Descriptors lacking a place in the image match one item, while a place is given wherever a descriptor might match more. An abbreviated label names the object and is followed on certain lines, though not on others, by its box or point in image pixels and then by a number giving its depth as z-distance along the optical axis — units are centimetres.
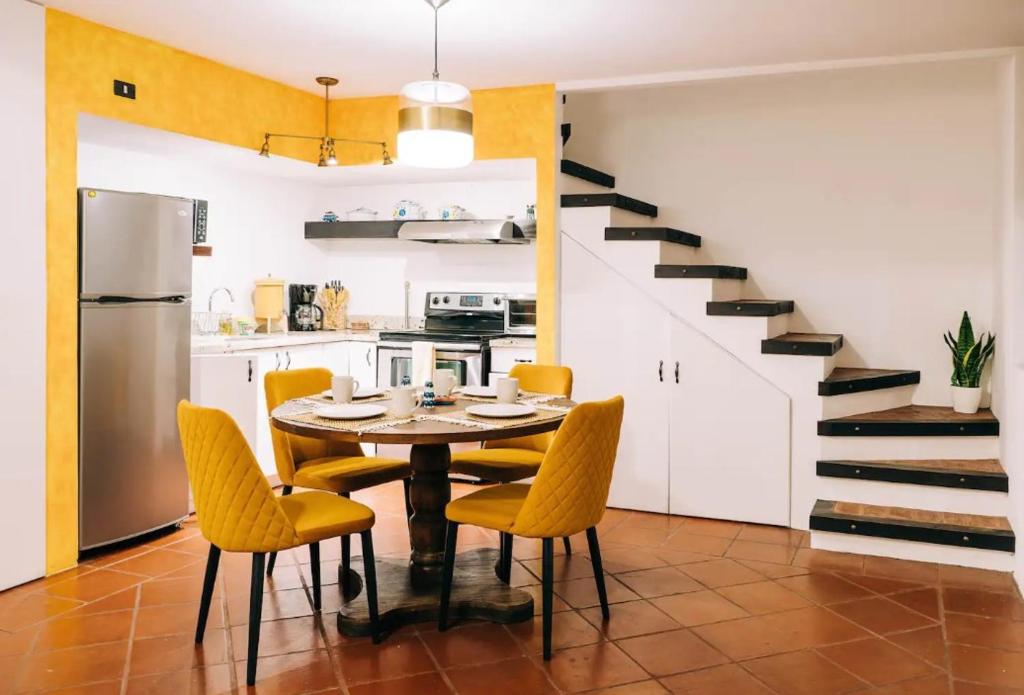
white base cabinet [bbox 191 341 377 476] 498
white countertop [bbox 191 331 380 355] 504
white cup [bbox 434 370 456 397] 379
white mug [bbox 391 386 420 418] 332
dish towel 393
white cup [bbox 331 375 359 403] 360
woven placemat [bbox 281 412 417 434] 304
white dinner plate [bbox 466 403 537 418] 329
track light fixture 531
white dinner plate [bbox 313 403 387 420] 318
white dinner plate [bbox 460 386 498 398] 383
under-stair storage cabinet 482
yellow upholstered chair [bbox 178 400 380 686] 281
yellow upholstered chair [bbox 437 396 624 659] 299
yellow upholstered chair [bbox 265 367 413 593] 372
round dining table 303
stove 569
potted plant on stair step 488
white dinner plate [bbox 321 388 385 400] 373
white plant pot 488
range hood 575
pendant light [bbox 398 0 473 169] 321
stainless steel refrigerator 412
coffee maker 657
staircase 422
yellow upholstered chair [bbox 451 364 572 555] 390
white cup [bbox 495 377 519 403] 365
